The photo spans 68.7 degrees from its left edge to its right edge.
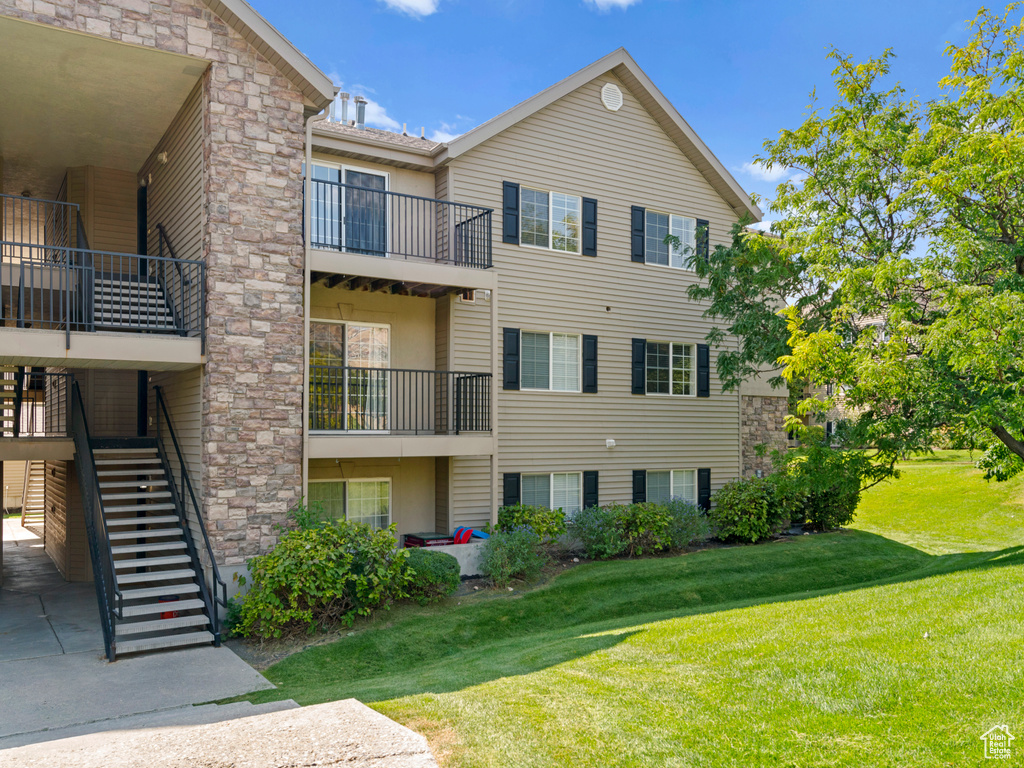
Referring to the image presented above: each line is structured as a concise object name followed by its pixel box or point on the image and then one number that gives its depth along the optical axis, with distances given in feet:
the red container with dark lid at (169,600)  36.37
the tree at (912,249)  32.73
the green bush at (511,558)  41.88
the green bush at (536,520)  46.85
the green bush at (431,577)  37.91
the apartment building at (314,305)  34.91
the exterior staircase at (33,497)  73.46
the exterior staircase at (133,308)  37.62
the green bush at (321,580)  32.94
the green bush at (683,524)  52.39
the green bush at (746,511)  56.80
